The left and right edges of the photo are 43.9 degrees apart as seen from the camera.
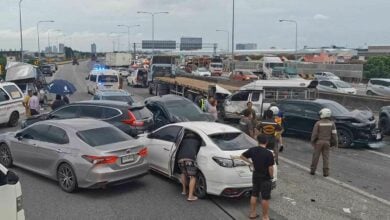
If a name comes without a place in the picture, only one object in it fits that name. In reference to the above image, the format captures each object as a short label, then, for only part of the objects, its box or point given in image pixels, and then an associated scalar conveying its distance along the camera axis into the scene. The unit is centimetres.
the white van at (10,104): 2048
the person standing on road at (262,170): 808
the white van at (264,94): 2141
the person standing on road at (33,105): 2075
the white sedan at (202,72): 6034
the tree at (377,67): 5503
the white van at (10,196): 568
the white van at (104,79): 3547
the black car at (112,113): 1488
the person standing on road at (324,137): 1193
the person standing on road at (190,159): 946
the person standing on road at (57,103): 1883
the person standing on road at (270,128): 1180
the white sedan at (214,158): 907
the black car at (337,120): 1638
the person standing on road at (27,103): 2093
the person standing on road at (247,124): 1324
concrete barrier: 2669
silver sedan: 961
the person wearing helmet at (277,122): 1239
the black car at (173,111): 1566
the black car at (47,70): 6229
